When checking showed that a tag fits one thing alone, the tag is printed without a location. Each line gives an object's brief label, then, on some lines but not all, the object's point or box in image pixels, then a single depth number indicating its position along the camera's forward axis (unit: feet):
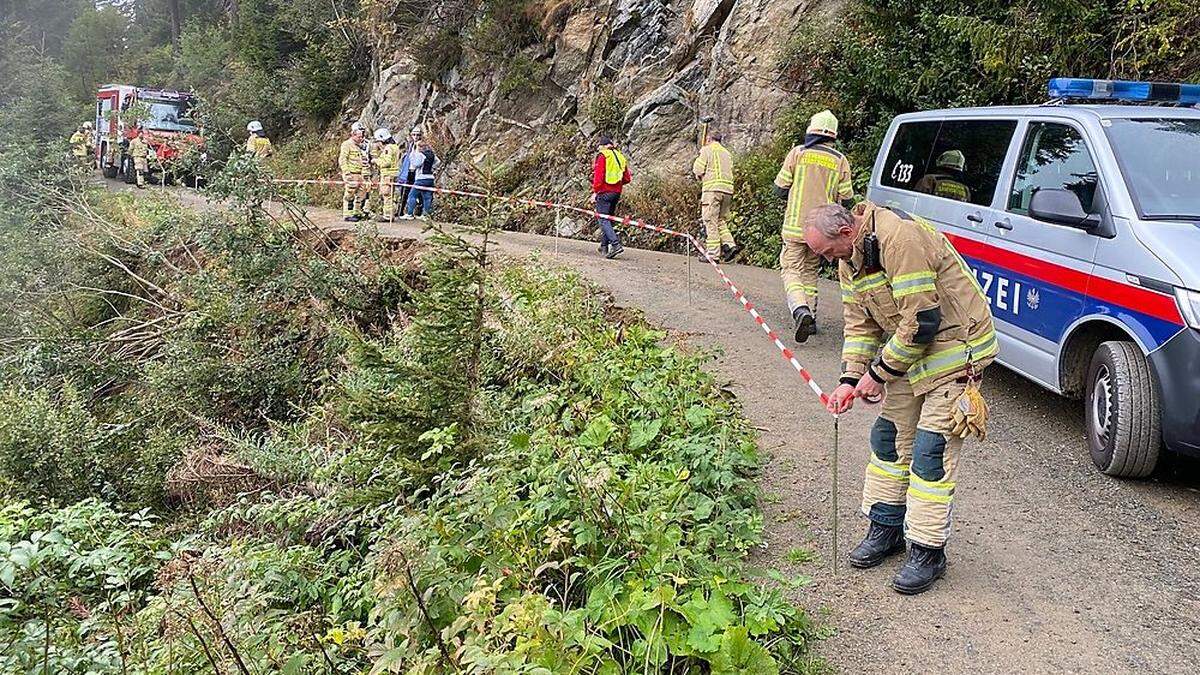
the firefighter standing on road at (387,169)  51.31
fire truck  77.94
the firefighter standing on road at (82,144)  64.03
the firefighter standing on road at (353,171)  49.62
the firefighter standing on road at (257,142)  53.88
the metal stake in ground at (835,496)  13.56
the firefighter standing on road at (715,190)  36.52
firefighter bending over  12.63
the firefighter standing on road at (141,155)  76.84
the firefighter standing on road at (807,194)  25.50
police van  15.61
